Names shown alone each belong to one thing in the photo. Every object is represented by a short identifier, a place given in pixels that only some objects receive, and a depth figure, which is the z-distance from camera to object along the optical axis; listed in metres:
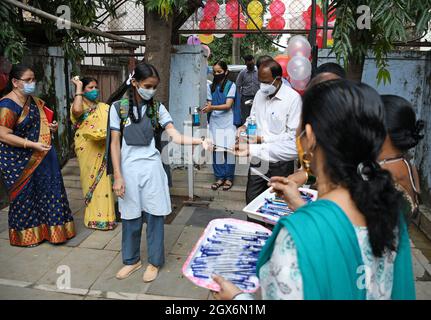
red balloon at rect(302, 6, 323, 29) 5.82
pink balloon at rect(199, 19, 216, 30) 6.18
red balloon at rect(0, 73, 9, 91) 4.27
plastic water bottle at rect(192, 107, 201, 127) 5.23
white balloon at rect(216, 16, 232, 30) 6.24
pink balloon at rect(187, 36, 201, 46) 7.72
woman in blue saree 3.61
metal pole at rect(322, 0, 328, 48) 3.94
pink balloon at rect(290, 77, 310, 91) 4.65
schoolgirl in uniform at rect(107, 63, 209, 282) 3.06
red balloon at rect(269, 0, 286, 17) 6.14
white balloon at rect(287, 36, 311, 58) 4.92
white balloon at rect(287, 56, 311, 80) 4.50
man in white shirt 3.34
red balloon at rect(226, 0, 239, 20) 6.16
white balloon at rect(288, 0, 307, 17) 6.28
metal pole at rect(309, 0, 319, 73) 4.71
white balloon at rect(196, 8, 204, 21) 6.44
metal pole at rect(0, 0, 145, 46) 3.60
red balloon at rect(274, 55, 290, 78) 5.57
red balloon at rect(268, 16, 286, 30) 6.06
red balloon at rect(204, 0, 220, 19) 6.16
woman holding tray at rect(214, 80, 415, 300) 1.11
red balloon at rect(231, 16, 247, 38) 6.21
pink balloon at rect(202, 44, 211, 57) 6.32
